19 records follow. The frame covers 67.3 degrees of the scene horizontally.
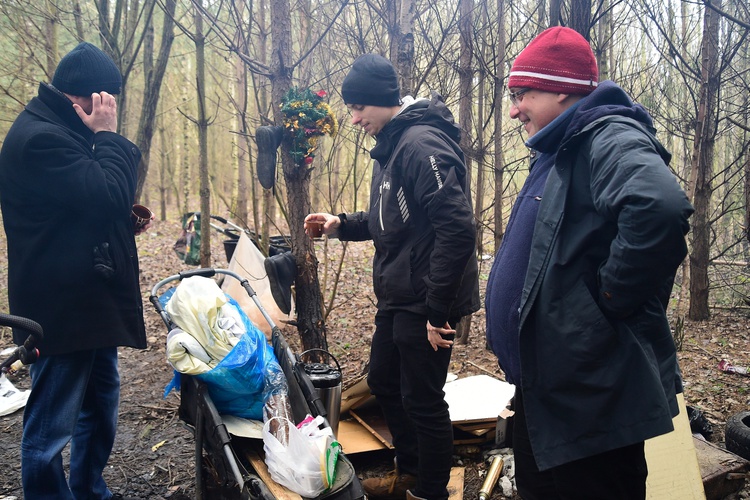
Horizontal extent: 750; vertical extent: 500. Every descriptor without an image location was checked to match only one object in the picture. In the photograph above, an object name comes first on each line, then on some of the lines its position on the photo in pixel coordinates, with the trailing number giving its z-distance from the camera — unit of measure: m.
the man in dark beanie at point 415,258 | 2.68
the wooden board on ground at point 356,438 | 3.55
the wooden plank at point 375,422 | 3.64
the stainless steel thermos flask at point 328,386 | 3.25
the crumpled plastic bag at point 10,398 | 4.48
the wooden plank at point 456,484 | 3.19
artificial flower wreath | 4.09
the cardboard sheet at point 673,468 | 2.80
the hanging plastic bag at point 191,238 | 7.59
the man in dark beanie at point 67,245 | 2.68
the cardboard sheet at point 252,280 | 5.70
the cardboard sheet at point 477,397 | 3.74
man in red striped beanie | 1.62
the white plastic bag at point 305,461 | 2.35
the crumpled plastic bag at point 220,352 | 2.79
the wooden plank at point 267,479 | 2.43
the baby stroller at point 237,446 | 2.39
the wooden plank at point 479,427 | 3.67
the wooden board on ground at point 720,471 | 3.00
